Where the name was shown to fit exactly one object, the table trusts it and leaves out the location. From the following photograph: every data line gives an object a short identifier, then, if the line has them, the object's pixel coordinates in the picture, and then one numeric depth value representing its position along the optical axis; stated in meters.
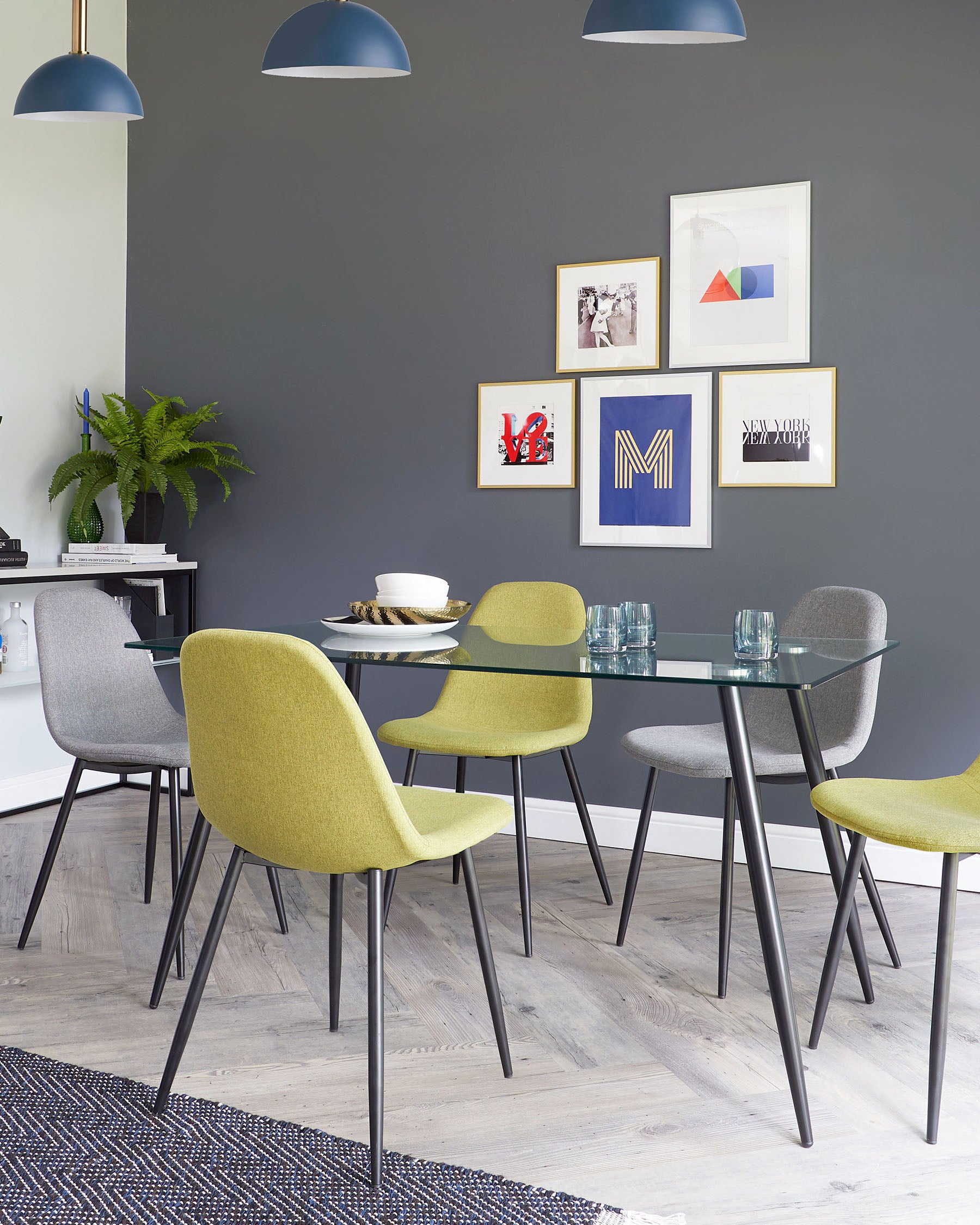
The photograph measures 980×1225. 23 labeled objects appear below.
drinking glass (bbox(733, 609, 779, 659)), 2.20
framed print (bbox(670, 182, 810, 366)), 3.33
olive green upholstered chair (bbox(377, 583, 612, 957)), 2.81
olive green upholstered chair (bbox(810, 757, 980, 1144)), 1.84
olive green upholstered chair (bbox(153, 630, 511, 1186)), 1.69
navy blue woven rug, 1.63
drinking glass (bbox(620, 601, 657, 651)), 2.37
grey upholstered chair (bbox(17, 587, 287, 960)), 2.62
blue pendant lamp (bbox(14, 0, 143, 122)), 2.72
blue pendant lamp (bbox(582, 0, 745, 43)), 2.12
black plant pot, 4.13
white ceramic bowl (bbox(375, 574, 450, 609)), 2.56
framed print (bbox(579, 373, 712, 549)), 3.49
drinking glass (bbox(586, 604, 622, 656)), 2.30
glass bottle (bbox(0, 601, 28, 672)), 3.82
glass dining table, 1.89
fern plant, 3.97
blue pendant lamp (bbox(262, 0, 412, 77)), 2.47
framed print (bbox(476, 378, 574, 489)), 3.67
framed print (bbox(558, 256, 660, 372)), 3.53
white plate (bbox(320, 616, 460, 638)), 2.47
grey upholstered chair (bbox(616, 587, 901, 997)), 2.52
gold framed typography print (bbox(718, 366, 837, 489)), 3.32
